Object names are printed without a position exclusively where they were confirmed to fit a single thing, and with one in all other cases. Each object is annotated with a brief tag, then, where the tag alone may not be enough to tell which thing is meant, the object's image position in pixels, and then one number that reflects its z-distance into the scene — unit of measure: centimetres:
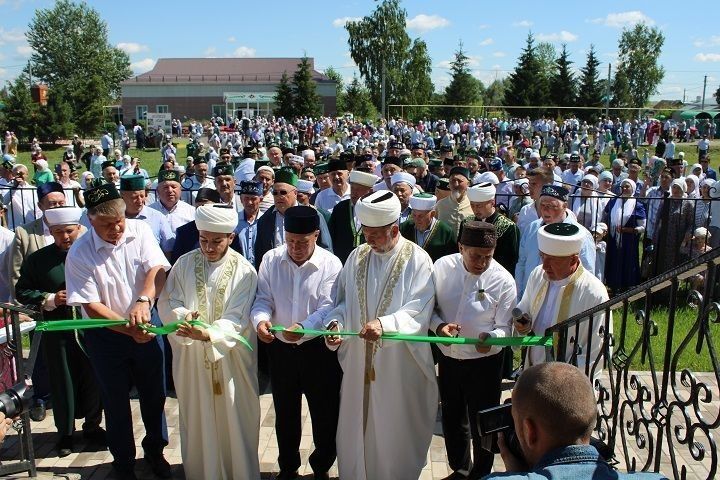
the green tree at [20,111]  4403
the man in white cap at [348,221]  720
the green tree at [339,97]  7399
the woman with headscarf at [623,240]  991
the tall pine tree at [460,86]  6152
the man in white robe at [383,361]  447
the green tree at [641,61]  8419
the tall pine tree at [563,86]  5753
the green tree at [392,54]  7038
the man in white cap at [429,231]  594
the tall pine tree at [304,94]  5431
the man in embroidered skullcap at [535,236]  594
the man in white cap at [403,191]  718
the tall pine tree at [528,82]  5662
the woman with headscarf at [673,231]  956
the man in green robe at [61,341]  511
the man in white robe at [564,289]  404
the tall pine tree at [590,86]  5797
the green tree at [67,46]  9175
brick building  7175
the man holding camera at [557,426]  199
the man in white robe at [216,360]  452
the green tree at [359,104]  7019
